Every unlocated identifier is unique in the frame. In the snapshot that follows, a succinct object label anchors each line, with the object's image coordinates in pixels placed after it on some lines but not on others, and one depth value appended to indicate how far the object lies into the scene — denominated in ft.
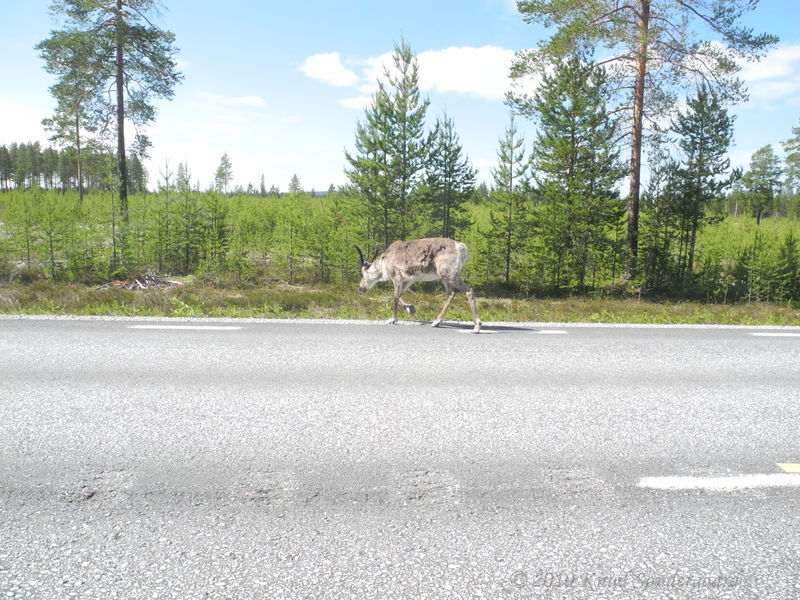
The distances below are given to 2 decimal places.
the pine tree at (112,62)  70.90
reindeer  33.63
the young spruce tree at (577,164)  63.16
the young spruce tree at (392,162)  66.39
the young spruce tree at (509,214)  67.00
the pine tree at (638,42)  60.64
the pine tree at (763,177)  212.84
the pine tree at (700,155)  65.36
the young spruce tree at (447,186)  69.36
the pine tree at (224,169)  403.65
